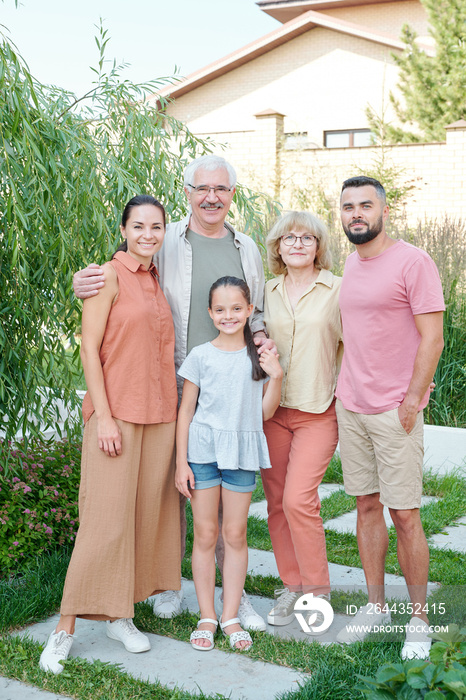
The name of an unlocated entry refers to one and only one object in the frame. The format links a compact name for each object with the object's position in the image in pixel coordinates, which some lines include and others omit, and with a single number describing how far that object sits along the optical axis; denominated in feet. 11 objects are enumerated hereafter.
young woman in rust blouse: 9.07
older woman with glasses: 9.89
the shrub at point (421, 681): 5.94
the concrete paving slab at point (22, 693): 8.25
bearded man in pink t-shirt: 8.89
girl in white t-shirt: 9.59
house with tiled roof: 54.95
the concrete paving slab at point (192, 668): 8.46
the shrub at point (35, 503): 11.64
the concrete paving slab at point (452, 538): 13.70
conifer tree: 44.27
